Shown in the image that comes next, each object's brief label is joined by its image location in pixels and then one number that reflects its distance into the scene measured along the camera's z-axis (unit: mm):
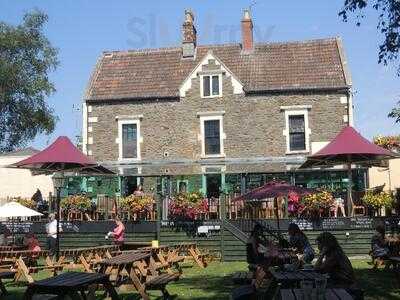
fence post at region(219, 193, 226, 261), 19055
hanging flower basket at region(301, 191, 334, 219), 18734
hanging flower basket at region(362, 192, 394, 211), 18377
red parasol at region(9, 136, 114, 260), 15305
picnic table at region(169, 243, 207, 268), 17312
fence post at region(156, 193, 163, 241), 19766
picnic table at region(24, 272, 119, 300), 7047
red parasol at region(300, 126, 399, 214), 17016
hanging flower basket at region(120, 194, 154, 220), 20219
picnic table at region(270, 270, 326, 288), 6809
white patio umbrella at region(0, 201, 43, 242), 19297
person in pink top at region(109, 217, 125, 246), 17281
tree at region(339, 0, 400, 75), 11977
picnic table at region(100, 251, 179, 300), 10449
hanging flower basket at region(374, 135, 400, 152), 23234
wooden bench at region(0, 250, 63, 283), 13457
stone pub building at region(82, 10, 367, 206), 27766
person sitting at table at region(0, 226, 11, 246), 19134
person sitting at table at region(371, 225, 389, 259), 14086
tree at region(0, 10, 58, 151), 39312
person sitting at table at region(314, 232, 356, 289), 7957
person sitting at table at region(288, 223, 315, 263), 11795
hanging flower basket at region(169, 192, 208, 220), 19797
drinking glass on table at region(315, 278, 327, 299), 5746
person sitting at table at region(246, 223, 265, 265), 11438
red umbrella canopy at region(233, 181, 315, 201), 15633
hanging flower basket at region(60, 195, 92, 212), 21062
